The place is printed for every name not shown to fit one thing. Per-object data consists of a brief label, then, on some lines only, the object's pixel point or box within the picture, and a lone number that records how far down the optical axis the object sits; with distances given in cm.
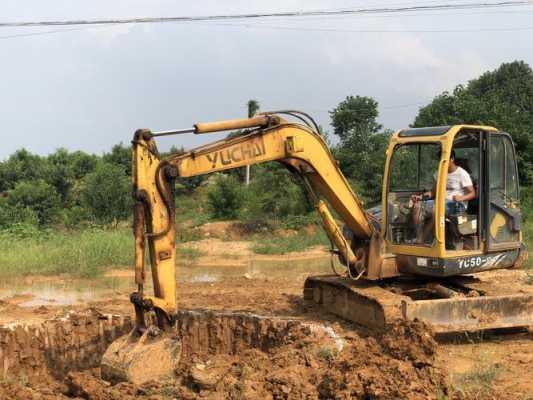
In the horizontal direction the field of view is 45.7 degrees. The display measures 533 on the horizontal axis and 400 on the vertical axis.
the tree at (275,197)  2467
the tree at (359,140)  2659
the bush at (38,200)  2922
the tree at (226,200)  2638
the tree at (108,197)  2461
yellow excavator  732
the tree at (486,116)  2283
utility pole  3519
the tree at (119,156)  4233
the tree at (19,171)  3662
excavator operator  766
